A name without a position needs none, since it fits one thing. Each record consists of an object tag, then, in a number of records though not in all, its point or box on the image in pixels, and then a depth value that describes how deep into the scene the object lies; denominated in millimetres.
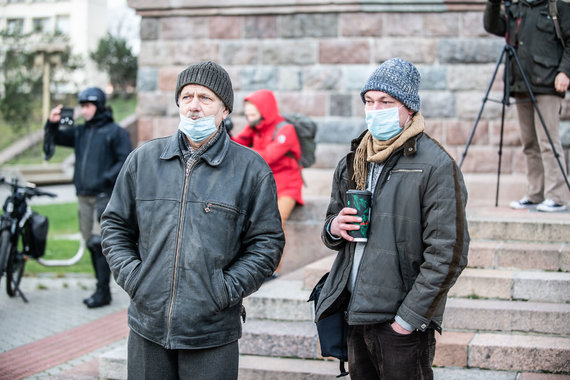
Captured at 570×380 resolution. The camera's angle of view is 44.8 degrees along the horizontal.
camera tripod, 6112
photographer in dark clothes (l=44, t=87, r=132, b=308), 6957
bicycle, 7098
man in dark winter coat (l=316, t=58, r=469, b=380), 2777
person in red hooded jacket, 6105
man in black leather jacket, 2801
